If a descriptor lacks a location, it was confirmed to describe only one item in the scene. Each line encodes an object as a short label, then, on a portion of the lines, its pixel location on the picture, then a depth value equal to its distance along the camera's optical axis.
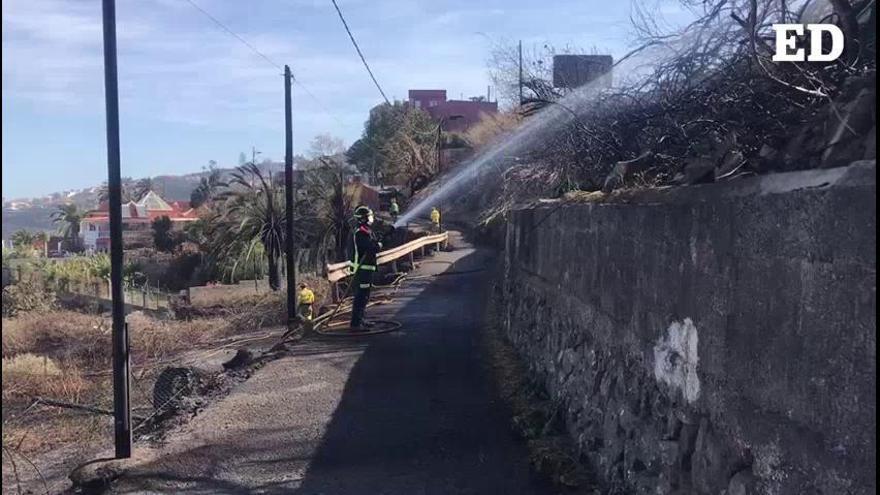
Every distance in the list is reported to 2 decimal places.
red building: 64.06
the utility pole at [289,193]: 15.64
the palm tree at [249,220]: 26.20
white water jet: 5.72
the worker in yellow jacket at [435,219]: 29.64
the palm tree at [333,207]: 26.23
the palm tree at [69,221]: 74.38
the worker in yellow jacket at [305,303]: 14.58
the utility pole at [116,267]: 7.12
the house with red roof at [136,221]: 55.18
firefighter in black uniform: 12.57
